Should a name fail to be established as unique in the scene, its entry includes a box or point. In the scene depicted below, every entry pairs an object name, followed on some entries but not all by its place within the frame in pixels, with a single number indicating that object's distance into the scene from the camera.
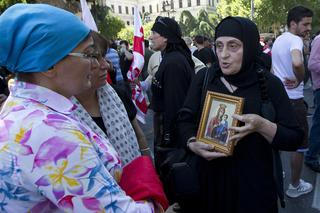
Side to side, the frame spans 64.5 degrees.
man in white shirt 2.76
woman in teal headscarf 0.75
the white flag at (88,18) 1.81
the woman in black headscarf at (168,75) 2.81
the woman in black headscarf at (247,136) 1.55
